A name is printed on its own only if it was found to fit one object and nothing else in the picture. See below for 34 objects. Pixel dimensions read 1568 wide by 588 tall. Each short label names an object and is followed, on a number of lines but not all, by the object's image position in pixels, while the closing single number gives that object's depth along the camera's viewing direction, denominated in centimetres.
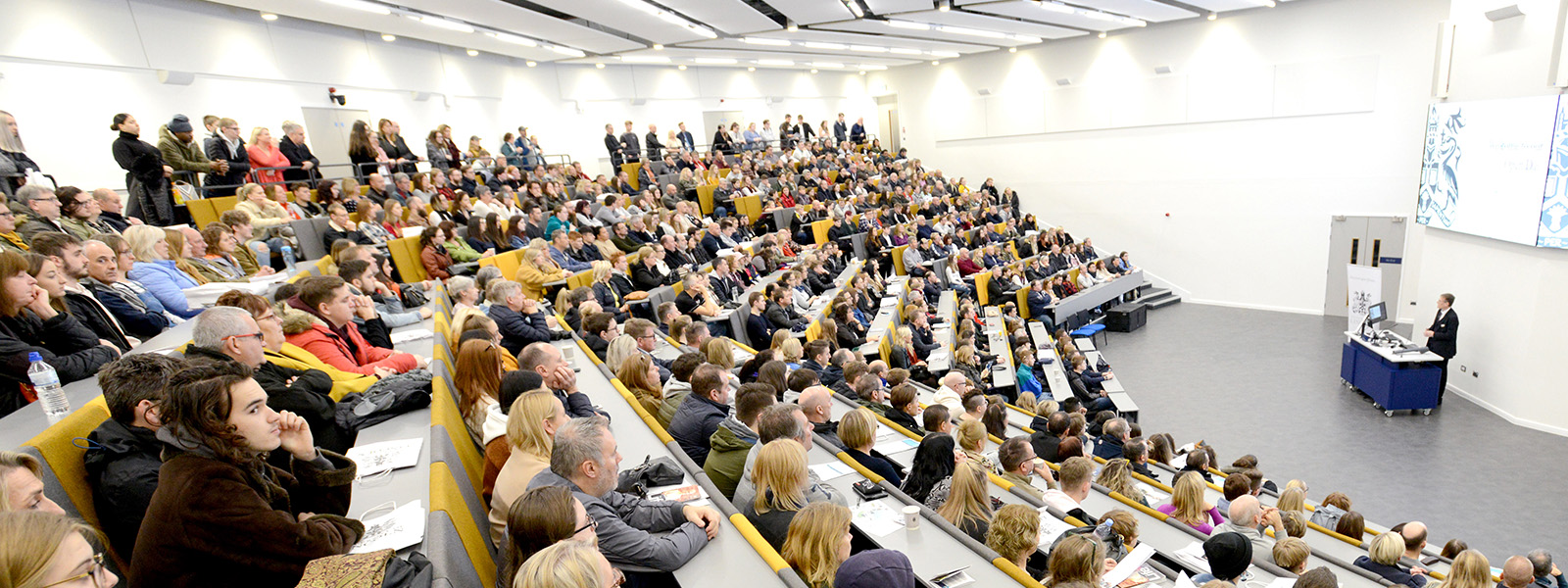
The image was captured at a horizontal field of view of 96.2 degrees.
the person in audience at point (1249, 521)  379
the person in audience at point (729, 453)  313
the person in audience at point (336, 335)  330
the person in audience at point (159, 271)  381
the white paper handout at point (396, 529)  209
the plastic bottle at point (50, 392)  235
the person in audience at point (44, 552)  127
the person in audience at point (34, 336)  255
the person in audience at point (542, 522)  194
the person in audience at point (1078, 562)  262
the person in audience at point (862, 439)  370
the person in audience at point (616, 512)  220
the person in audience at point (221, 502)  168
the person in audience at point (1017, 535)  285
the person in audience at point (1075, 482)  379
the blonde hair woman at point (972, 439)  393
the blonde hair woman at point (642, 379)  418
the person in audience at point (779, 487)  264
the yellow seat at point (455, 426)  291
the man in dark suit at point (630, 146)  1431
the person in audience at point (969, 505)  310
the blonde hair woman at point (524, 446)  251
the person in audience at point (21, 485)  161
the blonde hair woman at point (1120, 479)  441
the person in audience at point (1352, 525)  460
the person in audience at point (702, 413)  346
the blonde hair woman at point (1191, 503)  398
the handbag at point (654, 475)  288
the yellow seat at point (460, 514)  225
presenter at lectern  795
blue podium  793
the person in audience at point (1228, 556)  320
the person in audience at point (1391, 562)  396
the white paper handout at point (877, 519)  300
